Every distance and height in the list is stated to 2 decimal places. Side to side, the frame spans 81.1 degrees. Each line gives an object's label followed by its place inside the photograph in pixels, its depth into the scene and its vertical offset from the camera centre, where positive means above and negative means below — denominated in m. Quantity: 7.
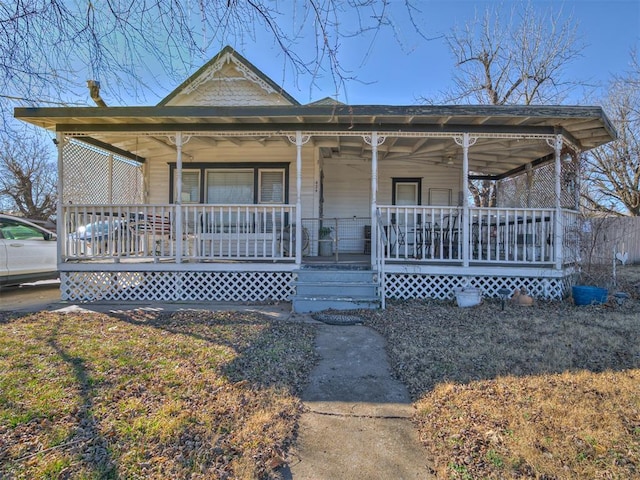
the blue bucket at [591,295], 6.87 -1.05
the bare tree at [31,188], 19.89 +2.65
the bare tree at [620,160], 17.52 +3.84
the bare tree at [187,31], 3.24 +1.87
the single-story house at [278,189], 6.96 +1.16
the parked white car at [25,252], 7.98 -0.37
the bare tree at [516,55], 17.25 +8.88
